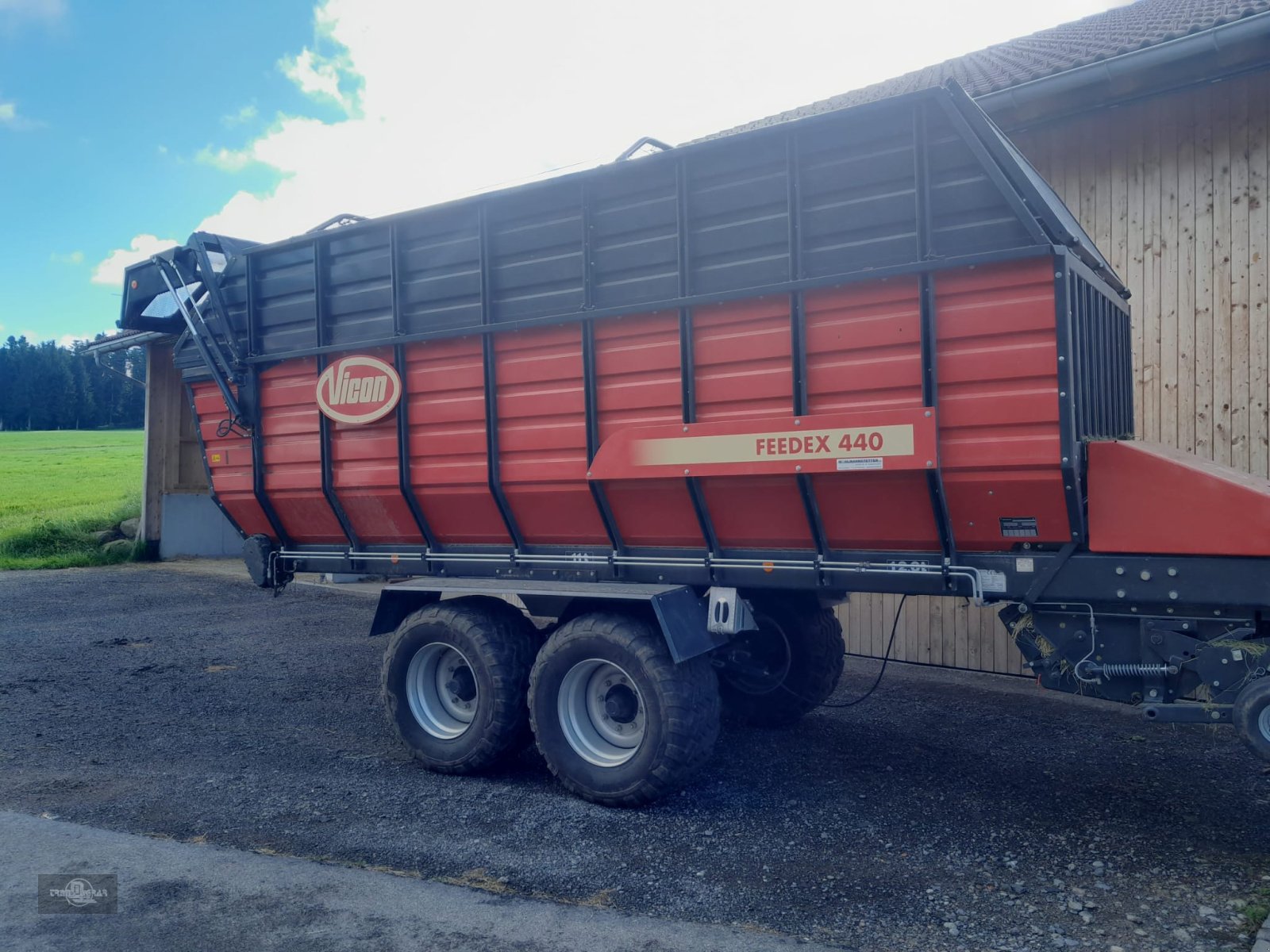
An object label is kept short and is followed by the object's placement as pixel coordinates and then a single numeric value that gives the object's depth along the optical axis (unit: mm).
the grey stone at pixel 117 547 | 16203
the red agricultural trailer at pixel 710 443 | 4027
